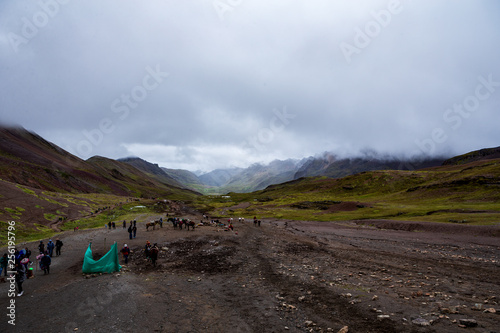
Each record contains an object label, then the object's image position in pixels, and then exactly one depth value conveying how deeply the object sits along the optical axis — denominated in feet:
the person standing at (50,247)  96.63
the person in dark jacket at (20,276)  60.80
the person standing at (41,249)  96.55
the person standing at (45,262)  78.17
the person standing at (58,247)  103.65
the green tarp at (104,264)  77.66
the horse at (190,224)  173.88
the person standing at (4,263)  75.61
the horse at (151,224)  168.76
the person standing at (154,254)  88.58
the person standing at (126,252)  91.96
